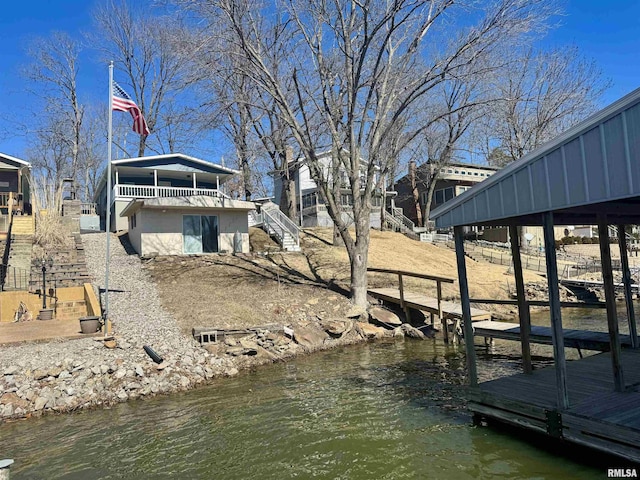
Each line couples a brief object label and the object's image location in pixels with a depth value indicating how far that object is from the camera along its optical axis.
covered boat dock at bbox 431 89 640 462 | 4.64
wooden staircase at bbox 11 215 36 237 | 21.58
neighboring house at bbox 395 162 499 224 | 40.02
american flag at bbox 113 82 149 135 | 12.73
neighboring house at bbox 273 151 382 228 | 33.28
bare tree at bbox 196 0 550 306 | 14.53
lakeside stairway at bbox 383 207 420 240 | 34.03
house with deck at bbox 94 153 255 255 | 20.55
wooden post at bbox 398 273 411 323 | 15.07
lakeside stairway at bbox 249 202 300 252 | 23.62
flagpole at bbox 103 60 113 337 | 11.36
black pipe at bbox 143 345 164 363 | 9.91
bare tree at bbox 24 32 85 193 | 36.38
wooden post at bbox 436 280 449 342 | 13.08
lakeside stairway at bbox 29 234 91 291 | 15.56
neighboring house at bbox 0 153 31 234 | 26.22
